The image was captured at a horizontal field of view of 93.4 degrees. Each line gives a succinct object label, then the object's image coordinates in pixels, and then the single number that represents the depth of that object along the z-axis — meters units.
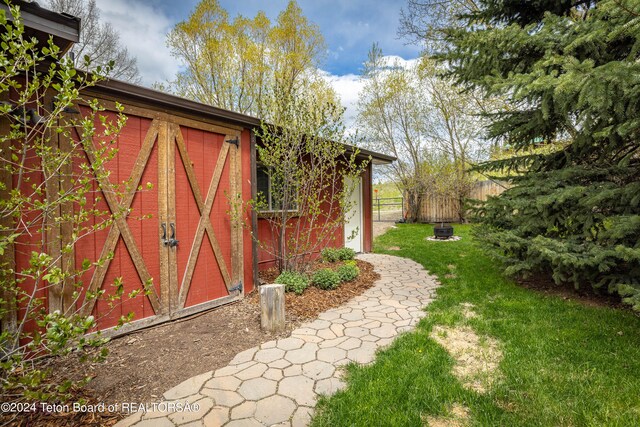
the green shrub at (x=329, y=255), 6.23
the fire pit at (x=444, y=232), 9.35
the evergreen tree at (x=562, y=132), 2.65
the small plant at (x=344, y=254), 6.34
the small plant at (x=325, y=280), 4.56
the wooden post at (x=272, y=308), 3.18
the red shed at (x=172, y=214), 2.96
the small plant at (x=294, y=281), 4.28
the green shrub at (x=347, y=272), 4.96
